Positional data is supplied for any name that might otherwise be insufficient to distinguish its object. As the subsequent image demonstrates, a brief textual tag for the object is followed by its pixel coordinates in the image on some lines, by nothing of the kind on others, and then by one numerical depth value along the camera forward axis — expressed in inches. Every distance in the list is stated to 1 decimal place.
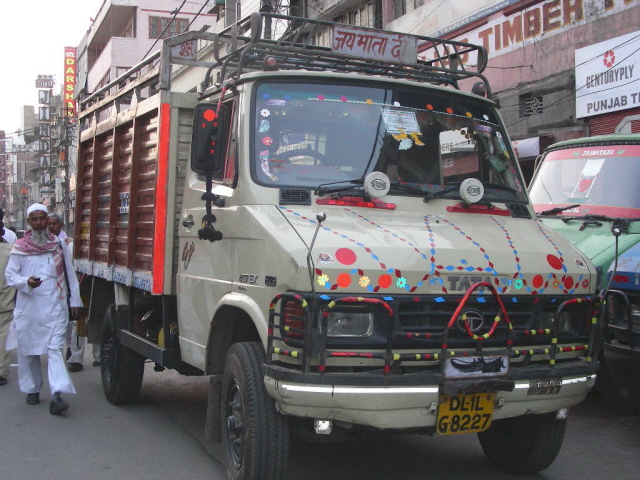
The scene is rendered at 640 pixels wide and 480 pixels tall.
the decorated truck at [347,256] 149.8
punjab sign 510.0
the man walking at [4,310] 326.0
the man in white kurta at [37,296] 271.4
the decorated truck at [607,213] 214.8
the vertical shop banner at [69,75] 2300.7
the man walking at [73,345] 348.2
